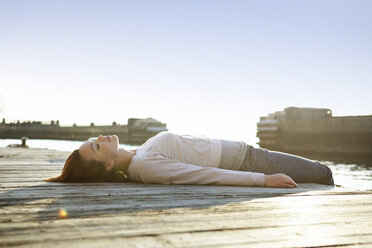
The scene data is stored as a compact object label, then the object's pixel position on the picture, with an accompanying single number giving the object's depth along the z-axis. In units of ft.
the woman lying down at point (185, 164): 11.08
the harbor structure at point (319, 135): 84.07
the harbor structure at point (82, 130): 184.77
